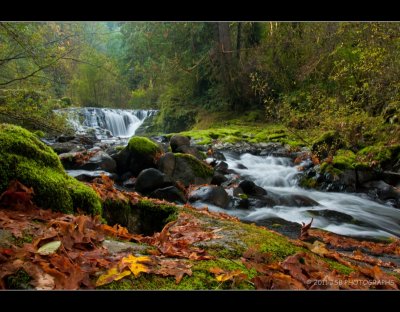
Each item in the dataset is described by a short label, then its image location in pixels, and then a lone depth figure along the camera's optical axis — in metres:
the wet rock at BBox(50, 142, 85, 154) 7.55
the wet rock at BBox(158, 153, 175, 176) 7.61
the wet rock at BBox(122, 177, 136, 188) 7.11
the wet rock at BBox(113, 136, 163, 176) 7.94
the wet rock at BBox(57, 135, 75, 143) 6.36
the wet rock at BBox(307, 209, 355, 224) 6.35
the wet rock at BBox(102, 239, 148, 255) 2.01
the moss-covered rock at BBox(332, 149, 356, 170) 8.70
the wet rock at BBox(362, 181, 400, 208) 7.61
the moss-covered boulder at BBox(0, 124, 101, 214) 2.41
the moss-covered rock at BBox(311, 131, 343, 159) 9.03
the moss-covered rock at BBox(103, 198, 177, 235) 3.52
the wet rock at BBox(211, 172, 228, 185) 8.41
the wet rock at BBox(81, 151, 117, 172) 7.75
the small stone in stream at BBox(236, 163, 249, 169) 10.26
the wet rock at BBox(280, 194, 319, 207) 7.31
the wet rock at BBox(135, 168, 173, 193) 6.64
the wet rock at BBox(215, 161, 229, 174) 9.41
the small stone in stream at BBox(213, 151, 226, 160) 10.12
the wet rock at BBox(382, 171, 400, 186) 8.09
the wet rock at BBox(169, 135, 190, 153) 9.08
